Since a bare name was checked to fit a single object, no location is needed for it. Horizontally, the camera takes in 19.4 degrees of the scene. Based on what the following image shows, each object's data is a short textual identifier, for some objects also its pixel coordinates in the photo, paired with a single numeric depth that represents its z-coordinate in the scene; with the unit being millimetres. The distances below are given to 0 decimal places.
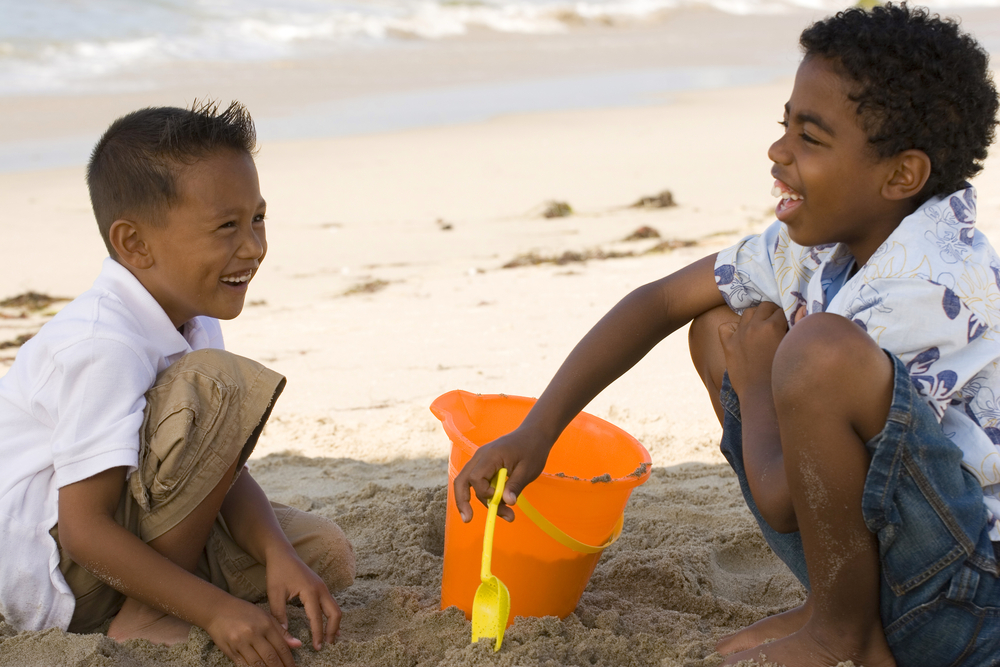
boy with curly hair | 2932
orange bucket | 3117
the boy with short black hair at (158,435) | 3075
